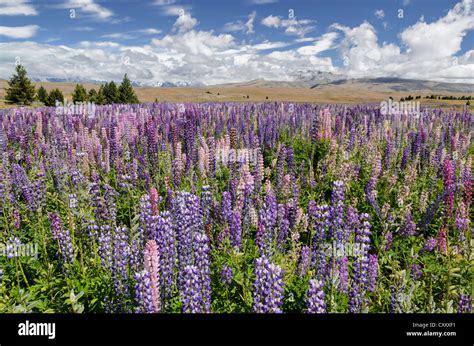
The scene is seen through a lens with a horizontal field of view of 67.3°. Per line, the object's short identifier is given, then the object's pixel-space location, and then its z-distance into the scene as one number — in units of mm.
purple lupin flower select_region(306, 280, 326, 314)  2461
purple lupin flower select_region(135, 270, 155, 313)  2480
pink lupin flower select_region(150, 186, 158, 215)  4601
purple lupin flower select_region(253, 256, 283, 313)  2463
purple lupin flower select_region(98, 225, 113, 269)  3634
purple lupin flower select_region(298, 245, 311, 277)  4059
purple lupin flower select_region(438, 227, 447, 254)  4762
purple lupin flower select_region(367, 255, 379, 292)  3594
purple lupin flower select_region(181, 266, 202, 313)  2516
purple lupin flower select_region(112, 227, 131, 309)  3139
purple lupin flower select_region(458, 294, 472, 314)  2912
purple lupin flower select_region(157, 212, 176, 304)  3015
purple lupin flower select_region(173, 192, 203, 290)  3325
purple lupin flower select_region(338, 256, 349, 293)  3516
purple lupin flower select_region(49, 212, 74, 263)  3949
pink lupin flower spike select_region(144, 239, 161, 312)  2702
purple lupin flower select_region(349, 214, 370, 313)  3037
